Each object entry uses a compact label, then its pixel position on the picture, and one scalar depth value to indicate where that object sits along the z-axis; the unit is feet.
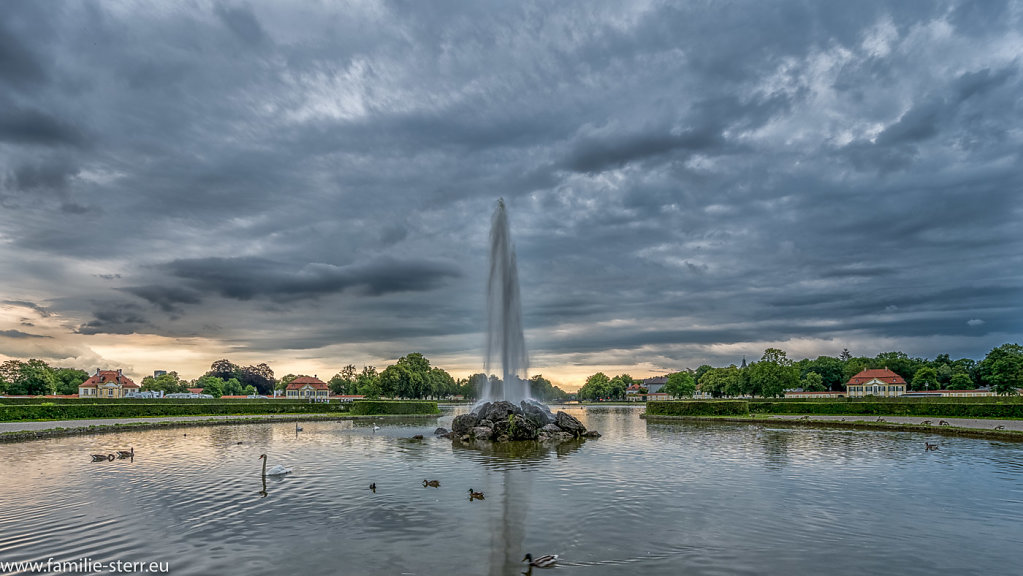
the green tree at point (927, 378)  496.43
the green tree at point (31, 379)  452.76
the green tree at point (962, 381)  462.19
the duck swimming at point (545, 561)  47.34
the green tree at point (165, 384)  623.77
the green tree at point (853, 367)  576.20
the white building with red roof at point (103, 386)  509.35
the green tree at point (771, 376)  359.25
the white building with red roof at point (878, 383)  484.33
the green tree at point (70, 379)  543.14
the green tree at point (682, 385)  536.01
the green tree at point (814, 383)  563.89
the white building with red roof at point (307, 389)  629.10
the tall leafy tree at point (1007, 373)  329.93
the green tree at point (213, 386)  611.59
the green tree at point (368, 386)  432.66
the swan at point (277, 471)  88.84
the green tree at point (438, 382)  535.60
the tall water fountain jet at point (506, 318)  174.29
